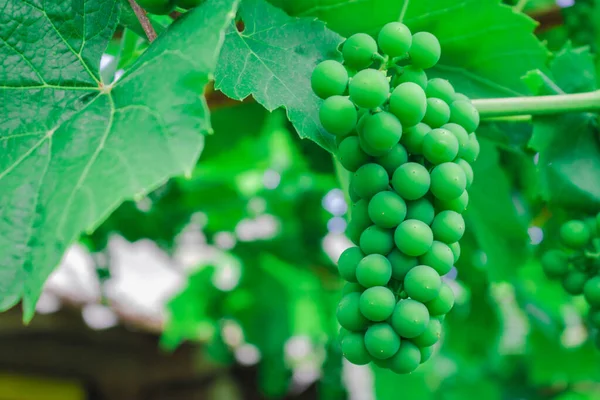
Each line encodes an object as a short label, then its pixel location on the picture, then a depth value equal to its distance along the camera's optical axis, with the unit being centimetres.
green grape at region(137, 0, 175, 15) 60
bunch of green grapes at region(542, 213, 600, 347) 66
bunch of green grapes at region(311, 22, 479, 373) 56
